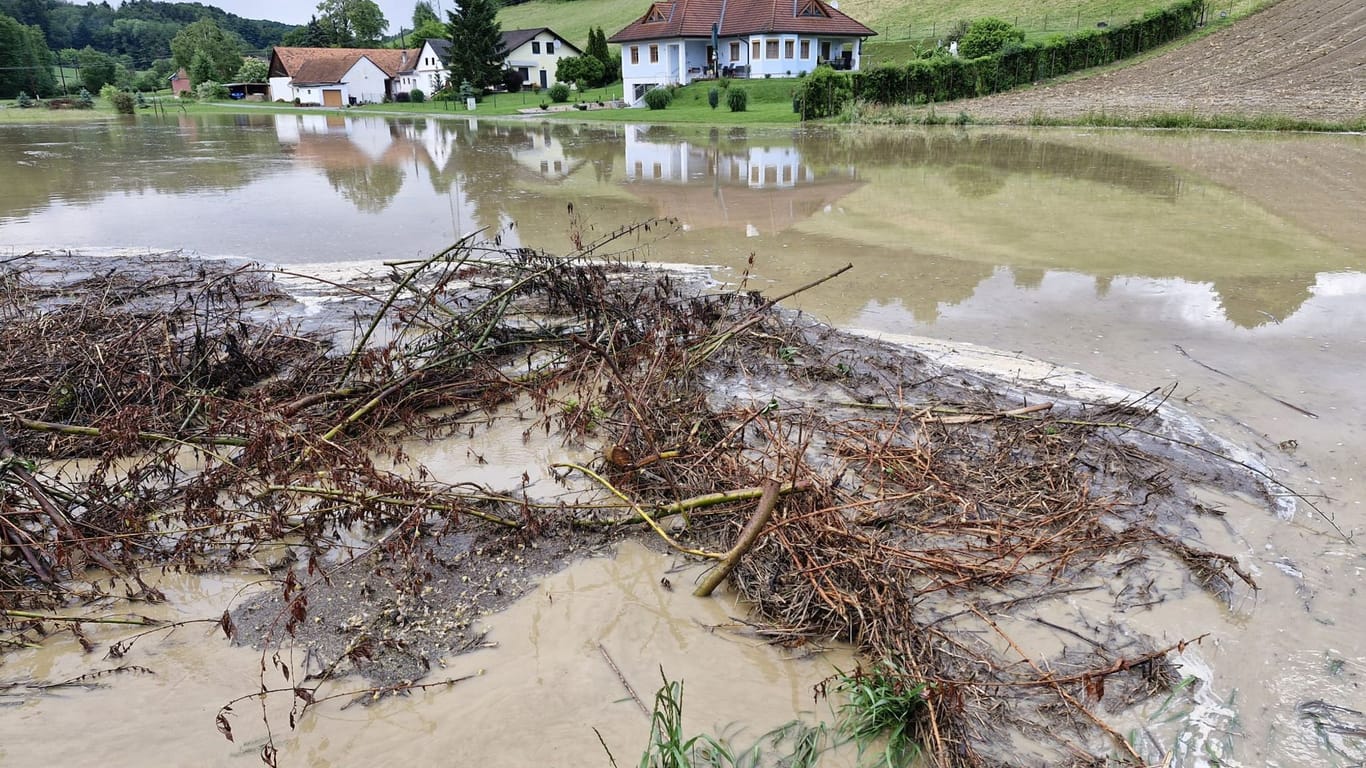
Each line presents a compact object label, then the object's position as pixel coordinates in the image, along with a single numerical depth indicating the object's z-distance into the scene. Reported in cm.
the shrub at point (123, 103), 5131
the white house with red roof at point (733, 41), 4894
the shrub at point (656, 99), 4303
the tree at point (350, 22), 10431
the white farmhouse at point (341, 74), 7219
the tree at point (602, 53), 5716
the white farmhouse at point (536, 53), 6488
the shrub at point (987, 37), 4091
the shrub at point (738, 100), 3841
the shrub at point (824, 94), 3309
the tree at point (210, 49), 8888
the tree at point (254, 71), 8731
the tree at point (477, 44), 5300
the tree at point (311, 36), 10325
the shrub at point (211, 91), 7944
